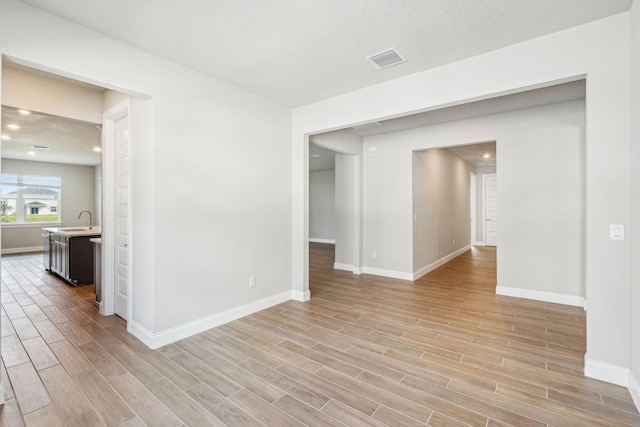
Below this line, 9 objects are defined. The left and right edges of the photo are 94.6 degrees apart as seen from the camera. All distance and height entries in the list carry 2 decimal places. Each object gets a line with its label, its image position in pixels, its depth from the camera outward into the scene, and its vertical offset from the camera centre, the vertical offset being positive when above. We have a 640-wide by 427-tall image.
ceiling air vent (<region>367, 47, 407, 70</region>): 2.73 +1.48
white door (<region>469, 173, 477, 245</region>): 9.86 +0.11
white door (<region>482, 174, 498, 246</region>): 9.75 +0.14
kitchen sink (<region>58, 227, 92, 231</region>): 5.86 -0.31
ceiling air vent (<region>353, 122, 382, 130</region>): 4.96 +1.50
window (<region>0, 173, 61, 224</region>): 8.30 +0.45
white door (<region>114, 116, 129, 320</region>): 3.35 -0.02
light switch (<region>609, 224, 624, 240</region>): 2.16 -0.14
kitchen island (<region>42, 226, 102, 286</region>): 4.92 -0.71
